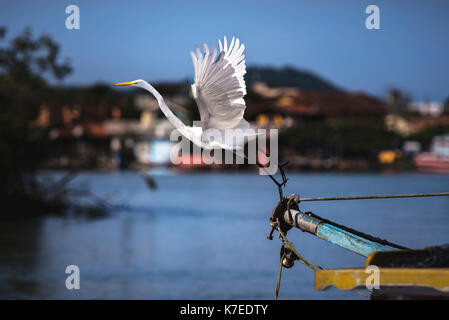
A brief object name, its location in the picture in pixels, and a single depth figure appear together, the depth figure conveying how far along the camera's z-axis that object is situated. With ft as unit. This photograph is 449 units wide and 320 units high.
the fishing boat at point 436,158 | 196.34
